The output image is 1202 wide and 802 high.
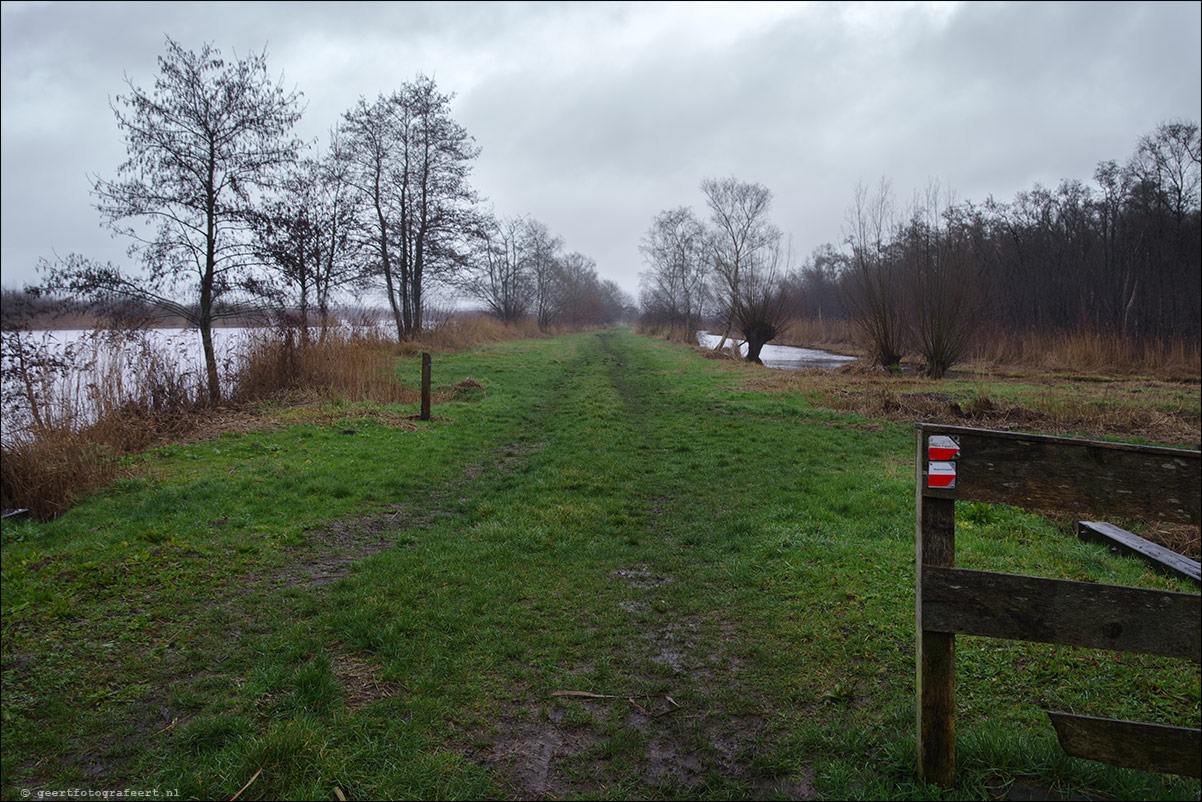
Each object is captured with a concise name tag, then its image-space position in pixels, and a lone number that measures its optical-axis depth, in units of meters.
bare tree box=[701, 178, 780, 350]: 36.22
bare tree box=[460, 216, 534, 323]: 51.62
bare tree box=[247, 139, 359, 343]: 14.59
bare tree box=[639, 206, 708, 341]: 47.38
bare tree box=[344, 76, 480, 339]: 29.84
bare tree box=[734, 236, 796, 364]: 29.19
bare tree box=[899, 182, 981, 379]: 20.26
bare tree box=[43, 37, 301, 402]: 13.34
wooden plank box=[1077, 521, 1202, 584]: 5.03
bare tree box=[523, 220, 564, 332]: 56.69
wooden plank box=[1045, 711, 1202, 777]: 2.21
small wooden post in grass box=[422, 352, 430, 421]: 12.20
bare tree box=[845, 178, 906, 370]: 21.33
